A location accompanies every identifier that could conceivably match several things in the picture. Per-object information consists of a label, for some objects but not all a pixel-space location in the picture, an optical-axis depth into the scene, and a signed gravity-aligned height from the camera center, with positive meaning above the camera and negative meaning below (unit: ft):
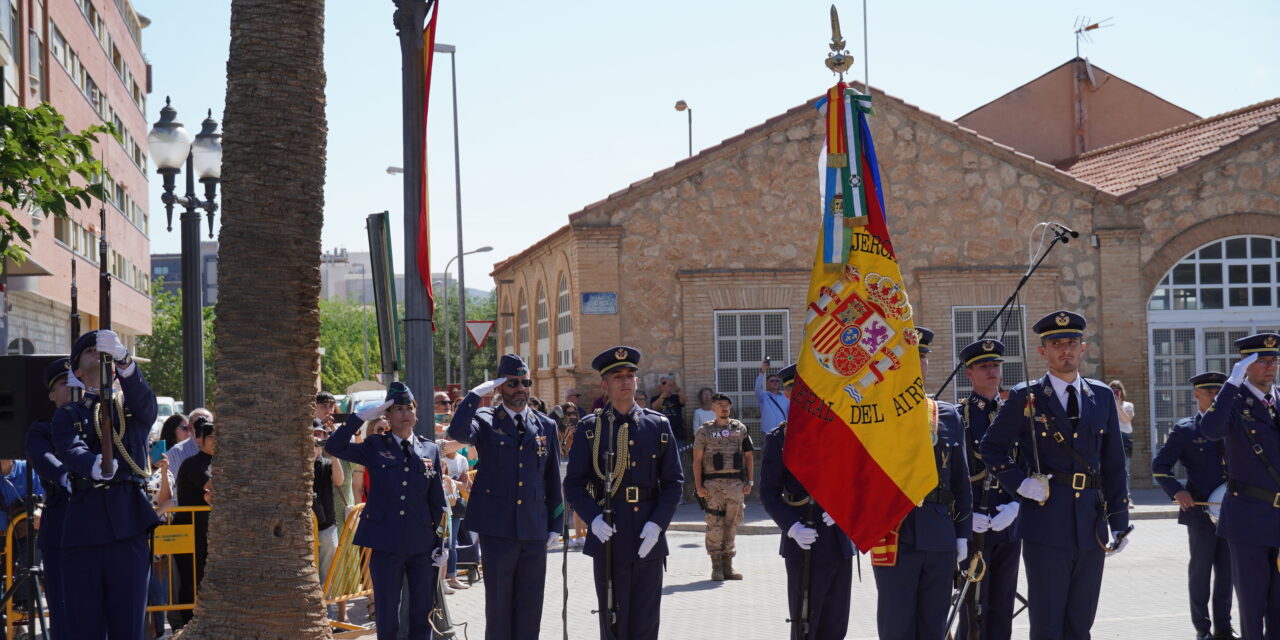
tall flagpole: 30.78 +4.06
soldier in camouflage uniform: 45.65 -4.63
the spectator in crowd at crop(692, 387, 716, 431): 69.56 -3.38
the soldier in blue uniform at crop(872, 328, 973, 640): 24.16 -4.36
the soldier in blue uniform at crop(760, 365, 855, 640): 26.53 -4.24
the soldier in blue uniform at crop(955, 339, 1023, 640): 29.48 -4.81
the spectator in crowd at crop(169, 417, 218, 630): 34.24 -3.83
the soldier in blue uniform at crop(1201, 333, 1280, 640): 28.60 -3.13
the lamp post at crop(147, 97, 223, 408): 45.19 +5.74
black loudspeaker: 28.99 -0.92
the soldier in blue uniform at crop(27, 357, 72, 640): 25.70 -3.08
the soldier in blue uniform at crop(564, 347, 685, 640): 26.78 -3.05
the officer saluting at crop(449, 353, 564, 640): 27.55 -3.28
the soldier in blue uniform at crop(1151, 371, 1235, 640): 32.94 -4.10
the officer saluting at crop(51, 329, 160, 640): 25.45 -3.02
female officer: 28.73 -3.62
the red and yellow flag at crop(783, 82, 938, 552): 24.58 -0.49
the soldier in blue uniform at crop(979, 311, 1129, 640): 25.58 -2.76
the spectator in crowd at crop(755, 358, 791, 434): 61.81 -2.78
